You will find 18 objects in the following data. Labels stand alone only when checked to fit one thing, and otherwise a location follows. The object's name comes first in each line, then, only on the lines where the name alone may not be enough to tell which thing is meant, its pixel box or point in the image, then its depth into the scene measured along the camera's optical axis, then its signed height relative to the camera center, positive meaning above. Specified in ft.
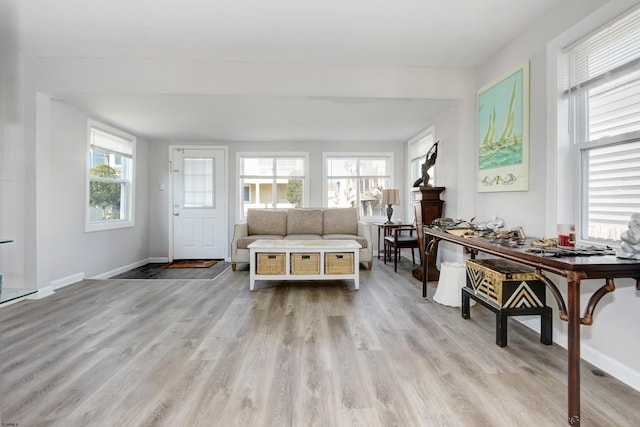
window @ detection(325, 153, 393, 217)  18.86 +1.83
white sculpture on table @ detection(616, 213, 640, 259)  4.46 -0.43
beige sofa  16.22 -0.81
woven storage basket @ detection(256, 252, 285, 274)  11.21 -2.03
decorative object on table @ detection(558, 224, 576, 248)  5.62 -0.47
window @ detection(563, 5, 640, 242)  5.56 +1.76
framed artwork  8.01 +2.26
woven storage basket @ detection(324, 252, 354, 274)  11.31 -2.03
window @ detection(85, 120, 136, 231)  13.05 +1.42
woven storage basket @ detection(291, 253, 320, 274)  11.24 -2.06
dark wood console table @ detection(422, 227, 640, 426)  4.21 -1.08
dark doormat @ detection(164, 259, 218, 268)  15.95 -3.05
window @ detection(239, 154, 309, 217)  18.62 +1.66
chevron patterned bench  6.64 -1.96
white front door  17.81 +0.25
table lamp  16.30 +0.61
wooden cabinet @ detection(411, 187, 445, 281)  12.23 +0.06
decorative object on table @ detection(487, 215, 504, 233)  8.21 -0.40
